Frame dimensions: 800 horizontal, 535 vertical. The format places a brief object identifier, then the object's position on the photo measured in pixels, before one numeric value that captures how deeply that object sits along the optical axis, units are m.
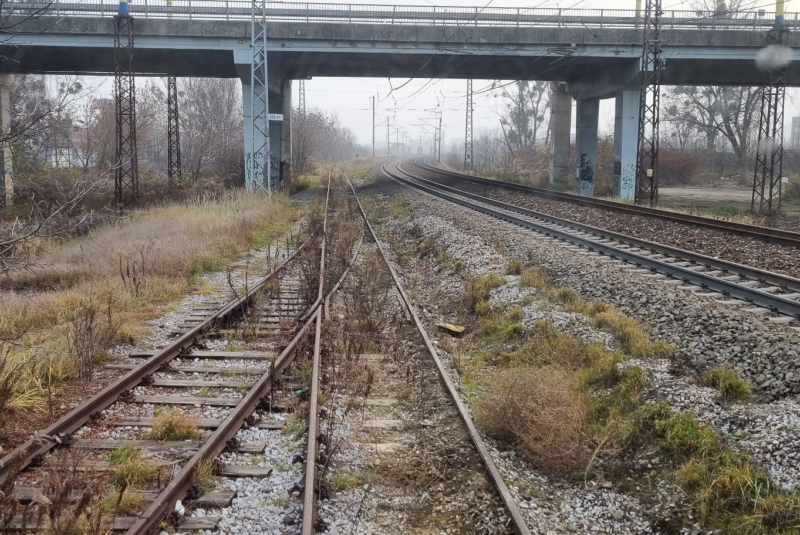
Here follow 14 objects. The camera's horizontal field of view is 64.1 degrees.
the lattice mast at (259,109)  25.84
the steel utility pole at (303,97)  59.88
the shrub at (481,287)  10.43
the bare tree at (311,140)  49.47
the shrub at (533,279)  10.39
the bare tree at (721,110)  48.69
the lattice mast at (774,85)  23.83
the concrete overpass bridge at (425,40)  26.12
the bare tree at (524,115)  69.56
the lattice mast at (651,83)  24.48
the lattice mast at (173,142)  32.34
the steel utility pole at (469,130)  52.12
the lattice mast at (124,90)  24.98
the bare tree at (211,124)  42.03
